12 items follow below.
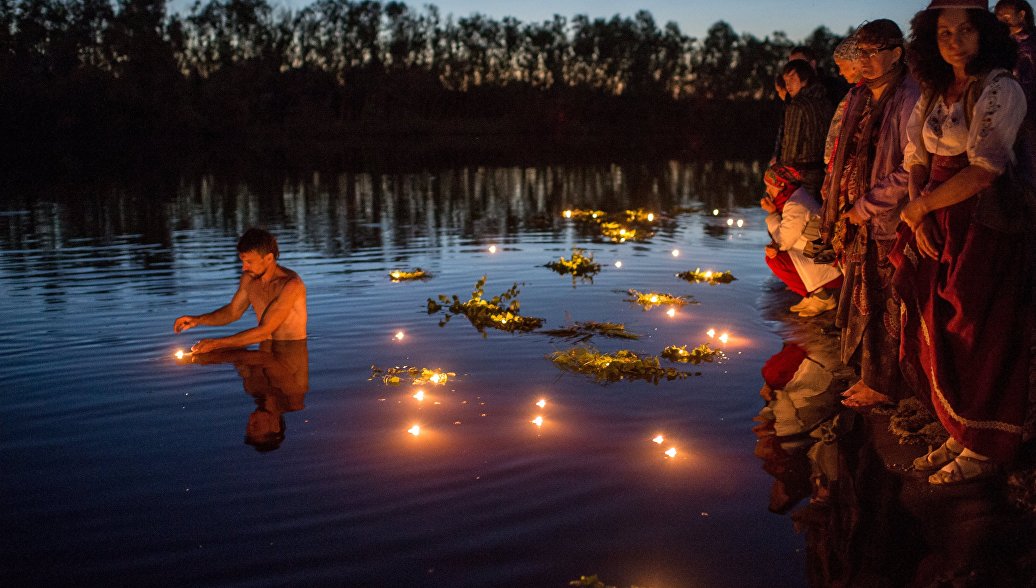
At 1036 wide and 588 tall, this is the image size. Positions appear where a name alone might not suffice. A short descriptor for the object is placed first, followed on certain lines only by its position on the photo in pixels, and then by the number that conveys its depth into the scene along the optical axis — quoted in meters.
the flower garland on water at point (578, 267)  11.13
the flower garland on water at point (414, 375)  6.40
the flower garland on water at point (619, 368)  6.50
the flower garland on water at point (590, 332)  7.74
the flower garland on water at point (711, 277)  10.51
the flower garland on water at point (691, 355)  6.93
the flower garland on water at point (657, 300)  9.20
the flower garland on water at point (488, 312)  8.17
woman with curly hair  4.20
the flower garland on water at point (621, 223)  14.67
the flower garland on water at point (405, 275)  10.69
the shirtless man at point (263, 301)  7.10
